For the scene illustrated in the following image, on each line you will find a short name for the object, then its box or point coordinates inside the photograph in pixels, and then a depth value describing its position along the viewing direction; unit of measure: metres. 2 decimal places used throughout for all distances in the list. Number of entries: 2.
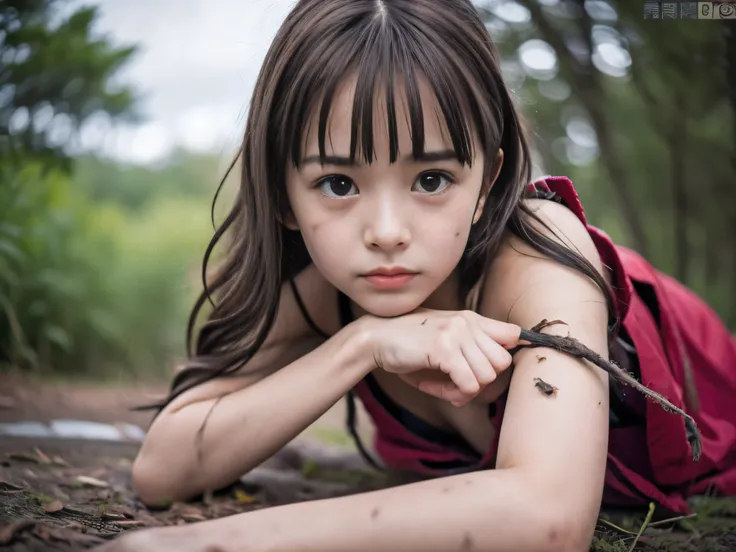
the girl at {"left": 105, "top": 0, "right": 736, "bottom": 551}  0.43
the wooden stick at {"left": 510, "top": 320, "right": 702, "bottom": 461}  0.50
